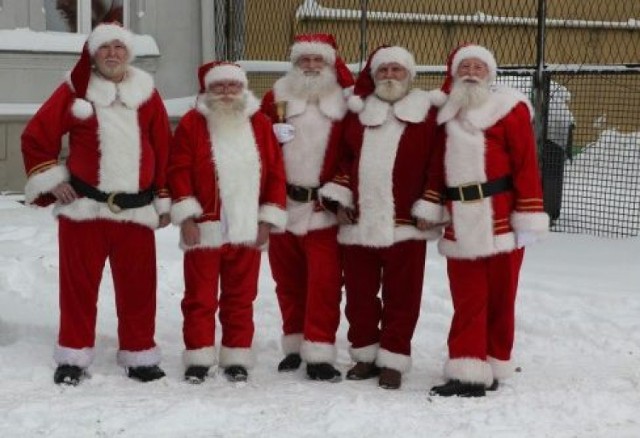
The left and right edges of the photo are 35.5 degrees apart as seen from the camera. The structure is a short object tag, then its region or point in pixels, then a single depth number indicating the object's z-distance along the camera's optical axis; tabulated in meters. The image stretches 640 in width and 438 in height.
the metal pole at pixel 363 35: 8.77
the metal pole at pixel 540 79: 8.14
